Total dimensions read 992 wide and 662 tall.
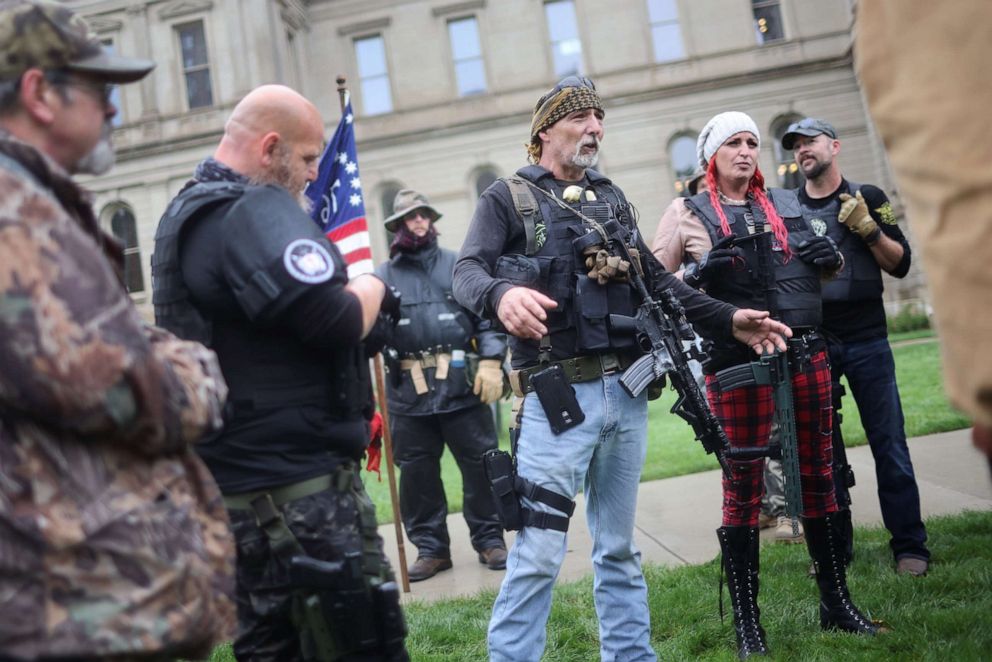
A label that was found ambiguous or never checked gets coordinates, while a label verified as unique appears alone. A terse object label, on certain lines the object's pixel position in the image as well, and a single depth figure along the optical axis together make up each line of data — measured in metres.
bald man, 2.31
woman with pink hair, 3.82
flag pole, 5.17
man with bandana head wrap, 3.24
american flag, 4.82
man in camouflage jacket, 1.53
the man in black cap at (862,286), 4.82
